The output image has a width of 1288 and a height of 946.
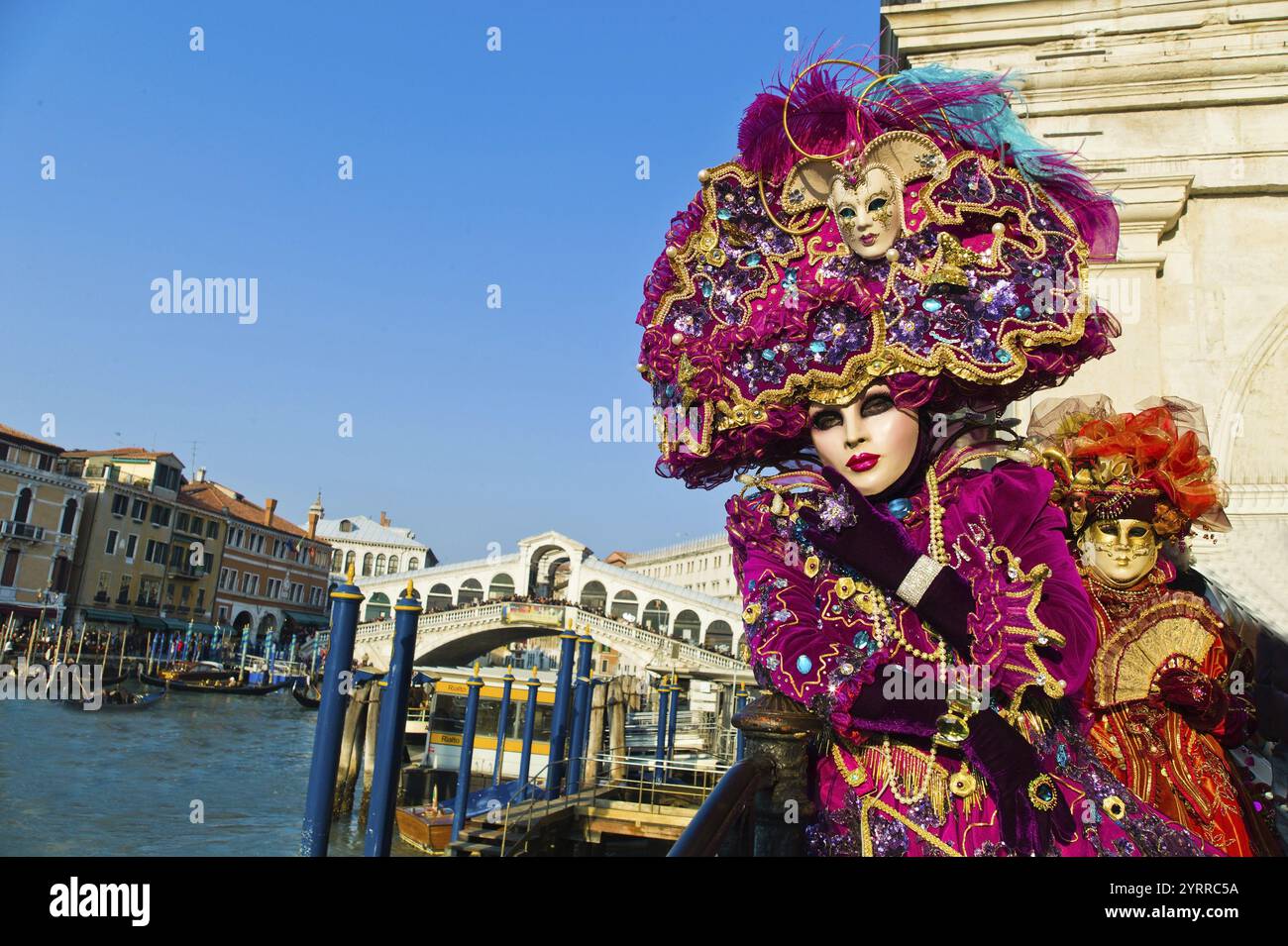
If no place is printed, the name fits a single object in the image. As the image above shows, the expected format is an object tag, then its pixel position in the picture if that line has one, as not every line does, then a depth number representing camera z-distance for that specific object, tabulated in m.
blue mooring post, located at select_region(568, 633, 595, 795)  10.20
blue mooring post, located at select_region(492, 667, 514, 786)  12.19
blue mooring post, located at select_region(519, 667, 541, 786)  11.44
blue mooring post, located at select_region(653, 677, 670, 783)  12.17
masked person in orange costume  2.33
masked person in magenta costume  1.68
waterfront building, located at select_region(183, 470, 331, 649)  37.78
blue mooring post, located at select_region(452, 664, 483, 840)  9.67
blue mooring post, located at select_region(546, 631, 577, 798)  9.90
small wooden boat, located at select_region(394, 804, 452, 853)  11.53
